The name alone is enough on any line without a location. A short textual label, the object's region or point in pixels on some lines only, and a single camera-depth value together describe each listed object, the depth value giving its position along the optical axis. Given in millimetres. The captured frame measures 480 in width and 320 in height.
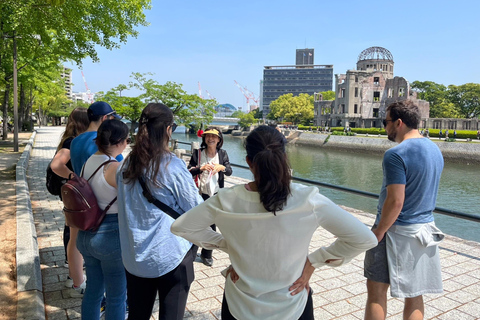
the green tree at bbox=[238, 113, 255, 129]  89438
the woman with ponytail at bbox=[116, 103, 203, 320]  2107
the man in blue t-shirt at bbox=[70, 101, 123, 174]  2951
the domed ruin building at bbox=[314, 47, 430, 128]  62906
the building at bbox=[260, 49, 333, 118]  139750
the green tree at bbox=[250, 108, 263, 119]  124369
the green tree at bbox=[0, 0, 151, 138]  9469
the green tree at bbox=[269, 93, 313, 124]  82812
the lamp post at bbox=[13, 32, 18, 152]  14716
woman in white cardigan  1630
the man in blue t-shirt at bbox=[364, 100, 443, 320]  2436
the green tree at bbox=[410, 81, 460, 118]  63572
